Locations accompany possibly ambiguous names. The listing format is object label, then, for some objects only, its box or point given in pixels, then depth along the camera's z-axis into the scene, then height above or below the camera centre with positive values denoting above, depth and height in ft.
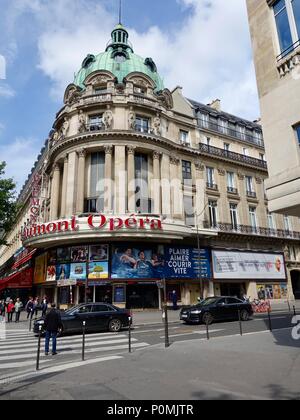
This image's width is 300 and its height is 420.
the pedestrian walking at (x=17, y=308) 76.48 -0.74
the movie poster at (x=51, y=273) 95.08 +9.07
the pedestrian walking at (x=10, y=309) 78.69 -0.97
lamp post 93.47 +11.89
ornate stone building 88.89 +30.90
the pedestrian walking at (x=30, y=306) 74.08 -0.24
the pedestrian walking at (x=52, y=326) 35.06 -2.28
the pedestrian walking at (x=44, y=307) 72.32 -0.53
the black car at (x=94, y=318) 48.91 -2.29
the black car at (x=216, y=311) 57.78 -1.82
